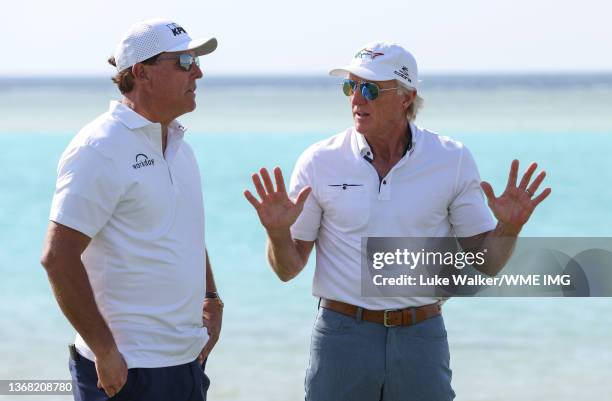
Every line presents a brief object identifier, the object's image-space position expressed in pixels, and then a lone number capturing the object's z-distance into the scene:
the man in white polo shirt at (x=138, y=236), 7.87
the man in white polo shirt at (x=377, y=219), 9.35
